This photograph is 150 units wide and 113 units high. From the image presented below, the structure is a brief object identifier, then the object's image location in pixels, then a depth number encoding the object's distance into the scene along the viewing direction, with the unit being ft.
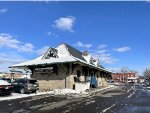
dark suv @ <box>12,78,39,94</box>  40.60
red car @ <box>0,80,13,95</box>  33.44
